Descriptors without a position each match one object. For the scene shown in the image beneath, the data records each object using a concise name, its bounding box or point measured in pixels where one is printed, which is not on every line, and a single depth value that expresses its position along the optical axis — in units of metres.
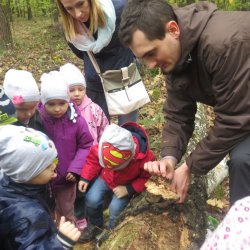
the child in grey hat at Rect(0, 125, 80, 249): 1.67
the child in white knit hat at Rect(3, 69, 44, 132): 2.35
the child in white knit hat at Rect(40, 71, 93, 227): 2.53
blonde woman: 2.54
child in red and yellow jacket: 2.28
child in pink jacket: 2.80
